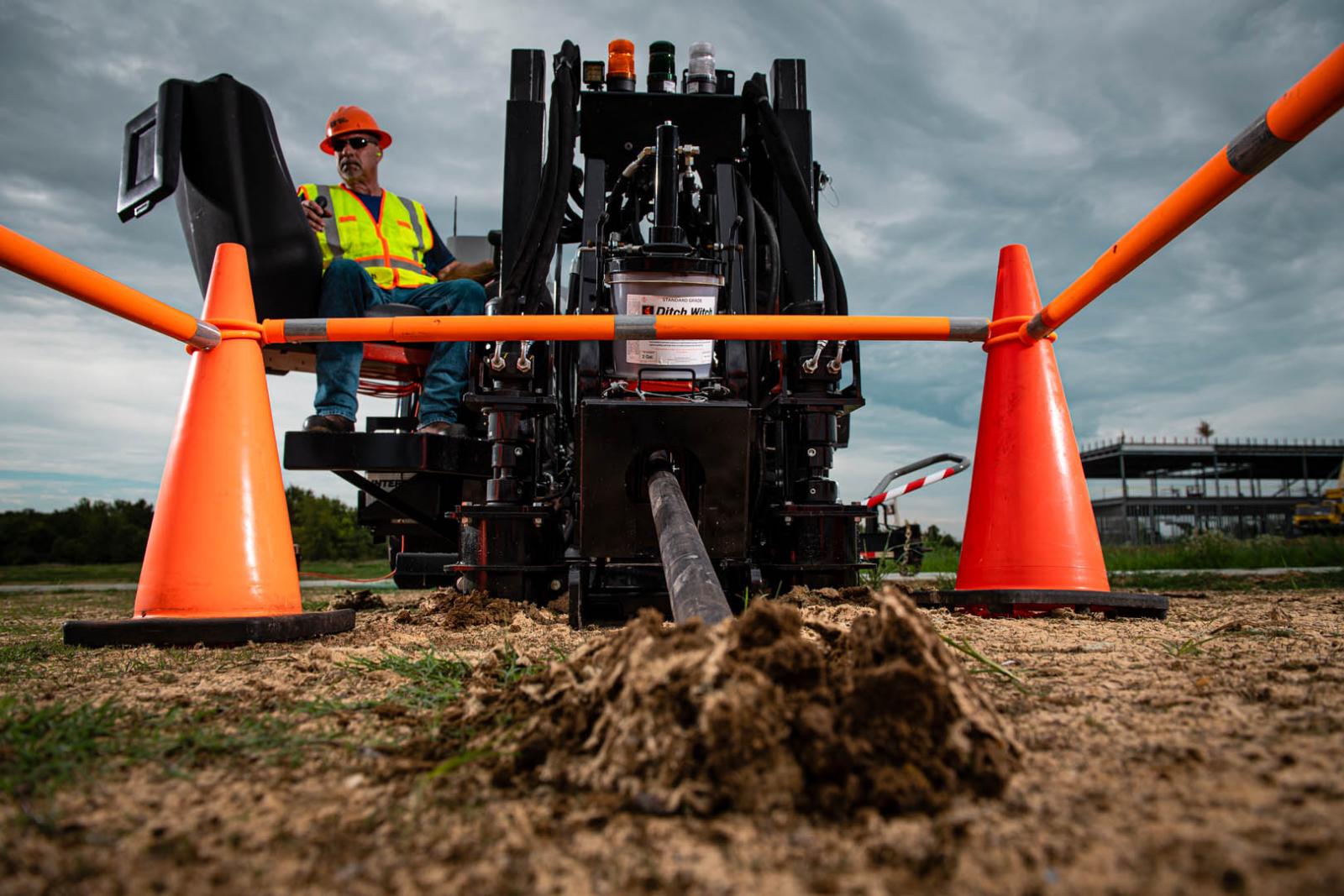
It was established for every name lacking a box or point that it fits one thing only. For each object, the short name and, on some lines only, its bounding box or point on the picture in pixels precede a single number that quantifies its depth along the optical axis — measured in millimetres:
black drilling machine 2816
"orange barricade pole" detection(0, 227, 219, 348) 1995
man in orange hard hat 3639
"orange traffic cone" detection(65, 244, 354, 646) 2391
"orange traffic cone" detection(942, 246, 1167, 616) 2814
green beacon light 3602
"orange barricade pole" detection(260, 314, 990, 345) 2582
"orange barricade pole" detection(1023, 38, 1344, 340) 1642
